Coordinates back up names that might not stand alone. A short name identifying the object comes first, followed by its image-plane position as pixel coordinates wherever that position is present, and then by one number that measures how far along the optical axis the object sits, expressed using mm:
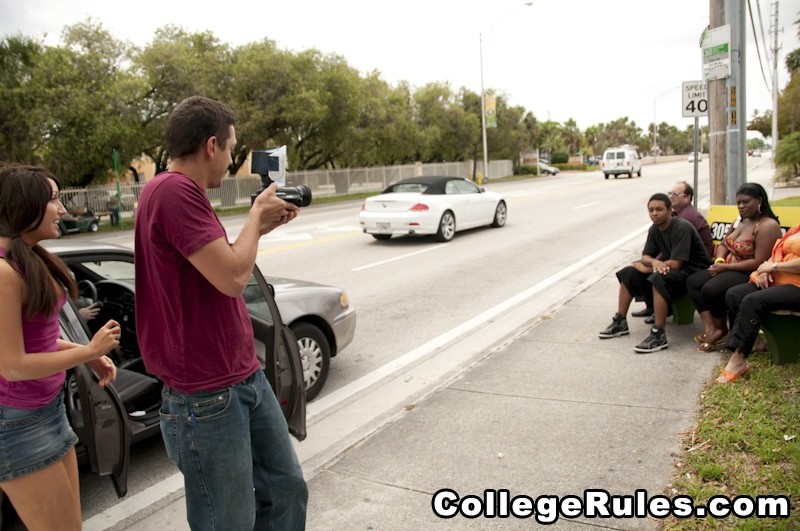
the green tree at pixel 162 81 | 25828
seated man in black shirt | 5930
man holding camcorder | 1995
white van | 44000
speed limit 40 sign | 10594
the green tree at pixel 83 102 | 21328
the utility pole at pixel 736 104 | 8039
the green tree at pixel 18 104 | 20203
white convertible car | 13703
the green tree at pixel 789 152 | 26406
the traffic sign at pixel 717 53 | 7895
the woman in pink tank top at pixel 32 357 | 2258
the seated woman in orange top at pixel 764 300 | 4844
